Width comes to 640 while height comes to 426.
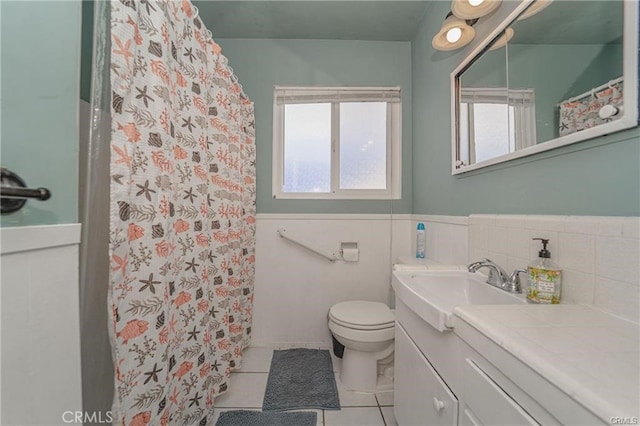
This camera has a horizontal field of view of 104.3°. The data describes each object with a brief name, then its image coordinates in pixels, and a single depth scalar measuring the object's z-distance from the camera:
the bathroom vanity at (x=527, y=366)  0.34
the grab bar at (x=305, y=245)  1.84
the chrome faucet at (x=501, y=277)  0.84
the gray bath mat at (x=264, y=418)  1.19
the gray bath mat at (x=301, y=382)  1.30
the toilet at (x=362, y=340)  1.34
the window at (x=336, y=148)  1.93
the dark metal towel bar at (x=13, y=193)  0.43
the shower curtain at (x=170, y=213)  0.70
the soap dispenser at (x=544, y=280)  0.71
